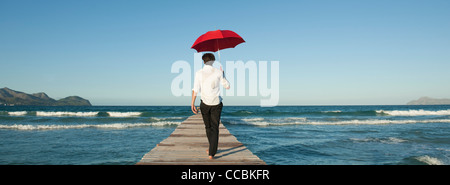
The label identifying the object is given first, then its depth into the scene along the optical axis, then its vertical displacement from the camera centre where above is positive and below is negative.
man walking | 3.70 +0.18
